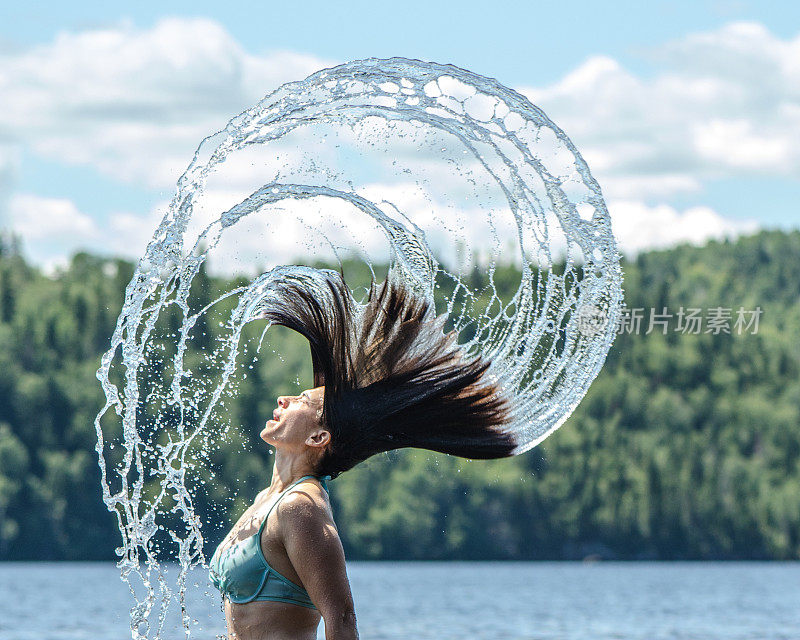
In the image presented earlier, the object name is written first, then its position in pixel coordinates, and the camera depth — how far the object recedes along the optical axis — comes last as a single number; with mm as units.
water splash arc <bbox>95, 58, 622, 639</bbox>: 9953
